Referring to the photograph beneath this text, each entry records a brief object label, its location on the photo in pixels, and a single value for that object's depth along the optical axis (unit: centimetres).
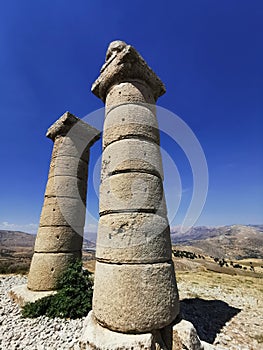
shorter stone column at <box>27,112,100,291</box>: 618
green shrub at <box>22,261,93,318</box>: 507
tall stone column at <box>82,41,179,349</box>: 284
